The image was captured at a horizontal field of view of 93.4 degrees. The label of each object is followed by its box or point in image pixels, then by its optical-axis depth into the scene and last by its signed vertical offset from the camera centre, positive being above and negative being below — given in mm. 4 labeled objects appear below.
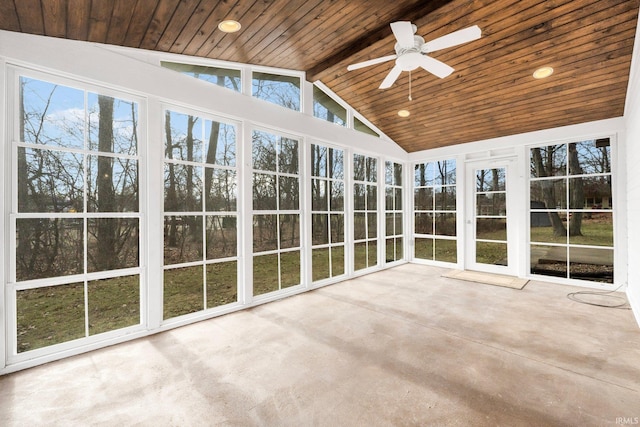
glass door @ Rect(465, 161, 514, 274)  5473 -103
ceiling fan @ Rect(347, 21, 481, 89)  2340 +1403
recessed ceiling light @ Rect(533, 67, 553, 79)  3546 +1685
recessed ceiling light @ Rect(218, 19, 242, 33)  2769 +1795
